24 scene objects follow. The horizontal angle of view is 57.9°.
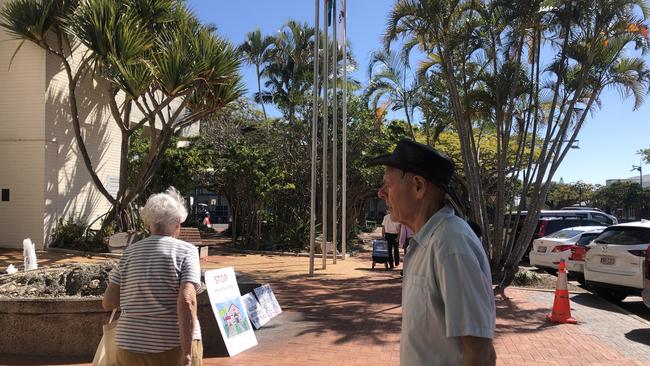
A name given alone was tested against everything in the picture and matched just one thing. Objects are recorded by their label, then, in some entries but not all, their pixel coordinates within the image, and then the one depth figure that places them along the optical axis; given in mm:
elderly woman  3238
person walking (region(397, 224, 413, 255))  12633
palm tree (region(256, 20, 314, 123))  32719
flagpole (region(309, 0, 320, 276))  13102
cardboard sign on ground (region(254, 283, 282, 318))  7574
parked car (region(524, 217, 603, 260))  17531
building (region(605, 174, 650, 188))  83888
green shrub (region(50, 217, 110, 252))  14883
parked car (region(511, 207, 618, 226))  19375
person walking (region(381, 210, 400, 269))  13914
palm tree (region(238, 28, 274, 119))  34950
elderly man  1835
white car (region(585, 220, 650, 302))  10008
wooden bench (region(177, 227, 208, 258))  15031
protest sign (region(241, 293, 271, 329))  7164
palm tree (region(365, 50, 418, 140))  18409
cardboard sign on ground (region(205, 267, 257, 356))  5992
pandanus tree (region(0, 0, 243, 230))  13133
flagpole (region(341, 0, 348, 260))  15367
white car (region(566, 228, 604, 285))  12375
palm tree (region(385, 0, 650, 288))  11766
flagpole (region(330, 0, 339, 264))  14547
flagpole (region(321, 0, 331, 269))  13688
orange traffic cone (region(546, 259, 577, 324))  8383
